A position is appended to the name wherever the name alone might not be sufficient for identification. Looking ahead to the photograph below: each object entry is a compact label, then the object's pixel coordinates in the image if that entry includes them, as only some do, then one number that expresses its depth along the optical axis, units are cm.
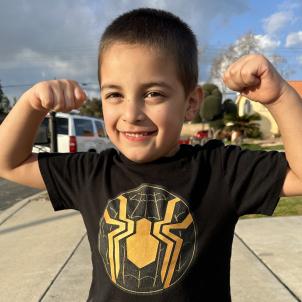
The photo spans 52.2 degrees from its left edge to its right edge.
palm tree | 2024
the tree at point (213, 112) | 2308
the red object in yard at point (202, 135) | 2053
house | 2483
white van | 746
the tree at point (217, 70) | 2939
